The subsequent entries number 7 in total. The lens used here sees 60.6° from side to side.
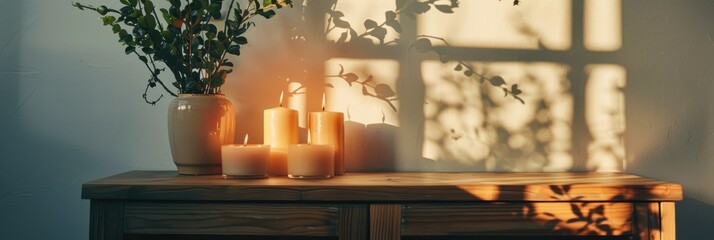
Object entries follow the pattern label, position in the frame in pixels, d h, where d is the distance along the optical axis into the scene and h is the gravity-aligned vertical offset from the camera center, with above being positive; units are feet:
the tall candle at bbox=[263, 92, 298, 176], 4.67 -0.03
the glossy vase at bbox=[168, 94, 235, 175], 4.49 +0.02
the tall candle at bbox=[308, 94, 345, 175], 4.68 +0.04
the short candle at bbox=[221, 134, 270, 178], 4.27 -0.18
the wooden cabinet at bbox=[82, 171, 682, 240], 4.01 -0.48
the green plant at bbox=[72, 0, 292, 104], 4.44 +0.70
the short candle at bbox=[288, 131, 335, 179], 4.33 -0.18
